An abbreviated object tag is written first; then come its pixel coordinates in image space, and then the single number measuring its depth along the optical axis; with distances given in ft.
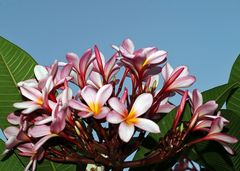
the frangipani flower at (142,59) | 2.51
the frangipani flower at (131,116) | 2.34
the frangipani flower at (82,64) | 2.63
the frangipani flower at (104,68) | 2.67
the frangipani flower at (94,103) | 2.40
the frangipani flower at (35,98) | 2.50
